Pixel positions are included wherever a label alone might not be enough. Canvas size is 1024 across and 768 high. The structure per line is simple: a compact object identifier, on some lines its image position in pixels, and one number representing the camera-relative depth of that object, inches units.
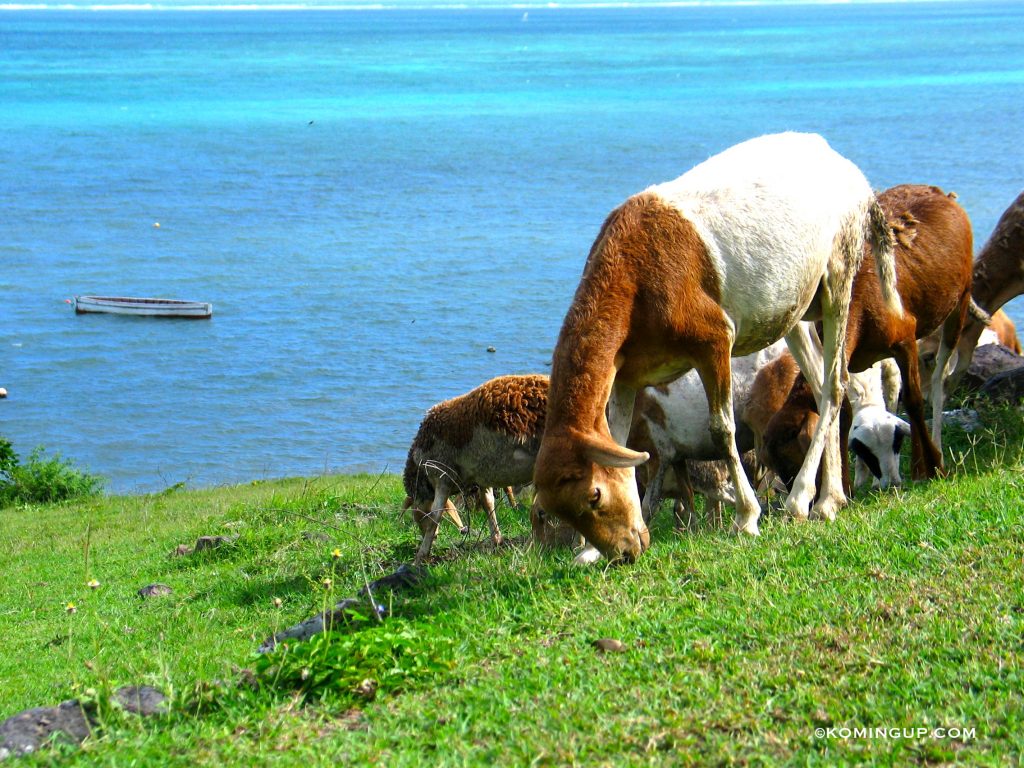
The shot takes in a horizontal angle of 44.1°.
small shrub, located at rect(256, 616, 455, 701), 233.0
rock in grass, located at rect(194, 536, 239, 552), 480.4
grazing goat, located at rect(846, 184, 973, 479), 386.6
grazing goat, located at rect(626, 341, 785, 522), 396.2
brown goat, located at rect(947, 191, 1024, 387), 526.6
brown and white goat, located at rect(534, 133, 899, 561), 283.0
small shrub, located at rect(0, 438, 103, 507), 811.4
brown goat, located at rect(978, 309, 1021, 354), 660.7
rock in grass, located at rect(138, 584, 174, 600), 418.0
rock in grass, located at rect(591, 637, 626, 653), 241.8
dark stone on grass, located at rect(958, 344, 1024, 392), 569.6
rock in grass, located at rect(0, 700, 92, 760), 219.9
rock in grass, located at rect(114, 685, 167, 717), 232.1
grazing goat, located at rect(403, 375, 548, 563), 394.3
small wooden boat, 1467.8
